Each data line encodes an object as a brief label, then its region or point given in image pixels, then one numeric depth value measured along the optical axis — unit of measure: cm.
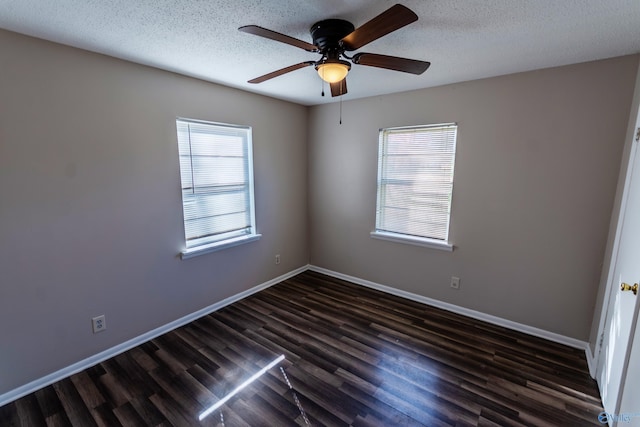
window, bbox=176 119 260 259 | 273
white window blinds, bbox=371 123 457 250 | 294
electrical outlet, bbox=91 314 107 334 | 221
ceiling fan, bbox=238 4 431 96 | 145
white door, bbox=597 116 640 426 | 148
